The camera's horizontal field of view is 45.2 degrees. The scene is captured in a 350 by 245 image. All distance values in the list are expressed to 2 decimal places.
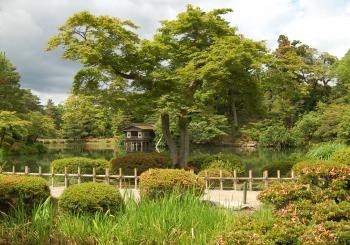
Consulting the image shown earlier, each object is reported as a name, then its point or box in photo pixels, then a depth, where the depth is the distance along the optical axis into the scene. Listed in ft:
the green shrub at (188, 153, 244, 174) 63.87
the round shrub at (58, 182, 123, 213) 27.36
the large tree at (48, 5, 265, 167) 60.80
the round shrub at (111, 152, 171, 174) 61.82
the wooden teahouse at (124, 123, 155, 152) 191.62
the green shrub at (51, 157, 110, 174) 63.00
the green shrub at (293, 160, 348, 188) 19.68
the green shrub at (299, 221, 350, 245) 14.32
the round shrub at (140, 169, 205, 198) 34.88
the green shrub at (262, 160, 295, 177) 60.31
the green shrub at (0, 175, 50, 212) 28.58
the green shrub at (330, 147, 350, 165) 48.65
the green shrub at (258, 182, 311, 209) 19.27
